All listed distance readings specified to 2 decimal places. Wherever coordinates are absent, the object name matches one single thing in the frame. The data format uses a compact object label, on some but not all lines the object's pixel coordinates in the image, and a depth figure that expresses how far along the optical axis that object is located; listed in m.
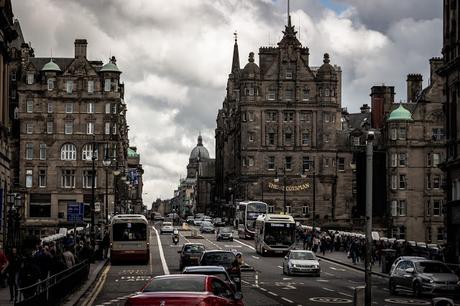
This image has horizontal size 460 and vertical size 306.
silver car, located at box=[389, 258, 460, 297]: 36.78
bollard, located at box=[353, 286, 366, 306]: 23.31
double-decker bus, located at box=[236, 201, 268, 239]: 102.31
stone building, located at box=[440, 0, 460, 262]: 54.84
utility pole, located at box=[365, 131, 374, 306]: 25.91
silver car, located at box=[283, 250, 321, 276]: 51.25
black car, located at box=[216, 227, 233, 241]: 95.69
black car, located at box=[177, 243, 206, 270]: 50.61
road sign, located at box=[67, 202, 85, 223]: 56.28
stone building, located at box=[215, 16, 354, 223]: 129.88
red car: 16.55
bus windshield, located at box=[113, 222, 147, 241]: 58.84
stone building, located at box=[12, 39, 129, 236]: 114.94
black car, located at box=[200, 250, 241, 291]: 38.62
